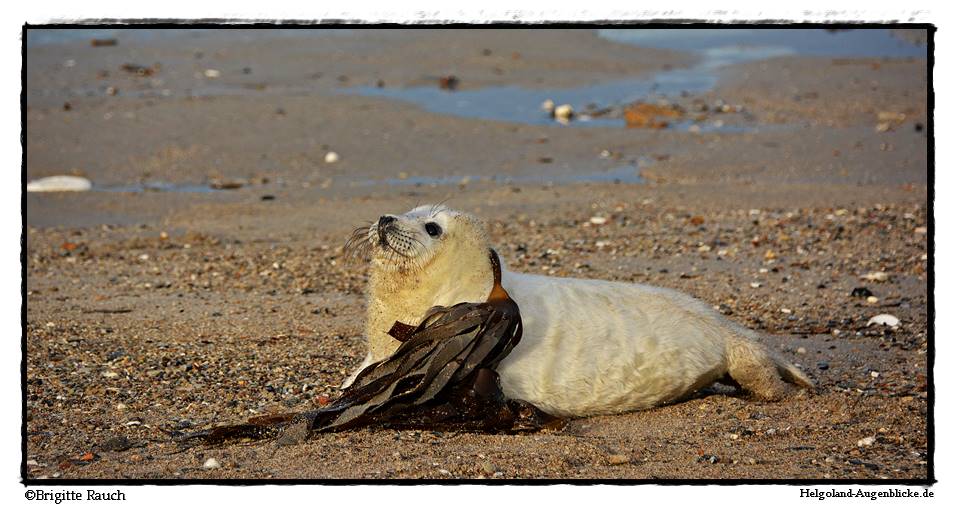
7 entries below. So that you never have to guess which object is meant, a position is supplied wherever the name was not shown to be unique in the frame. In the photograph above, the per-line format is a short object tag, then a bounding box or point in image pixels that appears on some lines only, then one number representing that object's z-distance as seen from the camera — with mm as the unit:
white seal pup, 10523
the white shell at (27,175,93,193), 24141
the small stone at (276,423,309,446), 9781
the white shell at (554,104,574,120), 31609
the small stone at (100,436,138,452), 9875
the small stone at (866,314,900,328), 14406
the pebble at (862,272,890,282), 16406
